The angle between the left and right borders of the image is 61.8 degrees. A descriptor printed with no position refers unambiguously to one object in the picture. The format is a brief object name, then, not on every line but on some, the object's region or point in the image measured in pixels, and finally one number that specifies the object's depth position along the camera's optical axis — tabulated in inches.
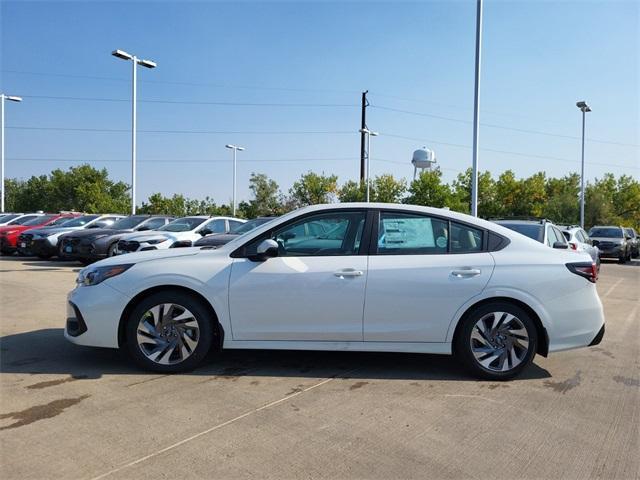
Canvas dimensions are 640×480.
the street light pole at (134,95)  960.3
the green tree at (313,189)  1841.8
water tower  1914.4
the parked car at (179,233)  544.7
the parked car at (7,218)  935.0
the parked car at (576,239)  505.2
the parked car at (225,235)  498.0
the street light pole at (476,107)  676.1
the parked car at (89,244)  573.6
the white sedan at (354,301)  189.6
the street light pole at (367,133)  1538.6
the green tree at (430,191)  1504.7
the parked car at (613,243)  910.4
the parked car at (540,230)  407.2
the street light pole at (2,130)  1395.2
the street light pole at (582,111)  1247.2
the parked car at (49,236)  656.4
